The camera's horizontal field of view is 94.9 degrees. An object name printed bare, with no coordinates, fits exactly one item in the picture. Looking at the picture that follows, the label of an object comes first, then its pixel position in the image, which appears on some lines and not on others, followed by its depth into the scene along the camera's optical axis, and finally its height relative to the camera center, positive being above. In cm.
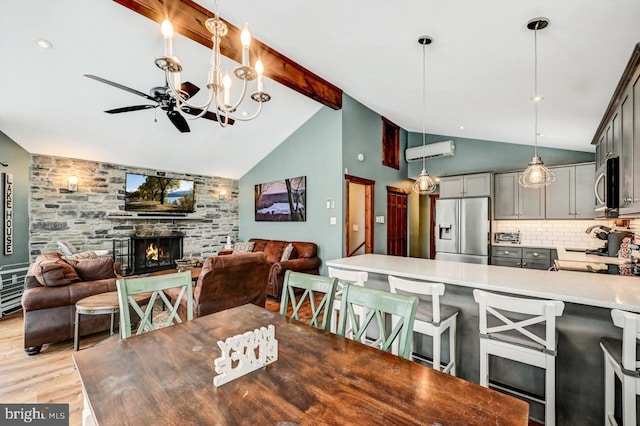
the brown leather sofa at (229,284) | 298 -75
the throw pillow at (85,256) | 382 -54
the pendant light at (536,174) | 248 +36
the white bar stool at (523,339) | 161 -74
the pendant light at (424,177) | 267 +43
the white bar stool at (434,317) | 197 -71
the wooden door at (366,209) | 507 +13
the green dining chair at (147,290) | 170 -47
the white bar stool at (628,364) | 132 -69
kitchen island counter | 175 -70
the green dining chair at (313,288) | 184 -48
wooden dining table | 92 -63
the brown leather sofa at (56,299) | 286 -83
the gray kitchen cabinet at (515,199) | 493 +29
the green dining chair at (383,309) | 142 -49
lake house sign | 430 +5
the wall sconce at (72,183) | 514 +57
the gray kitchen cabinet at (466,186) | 534 +57
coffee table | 262 -82
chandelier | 157 +86
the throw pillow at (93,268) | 324 -59
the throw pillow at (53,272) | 291 -58
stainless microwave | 244 +27
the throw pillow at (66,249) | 453 -52
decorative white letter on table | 110 -56
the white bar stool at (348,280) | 234 -52
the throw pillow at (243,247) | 627 -68
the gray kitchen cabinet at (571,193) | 447 +36
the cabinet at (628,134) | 200 +64
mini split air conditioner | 594 +138
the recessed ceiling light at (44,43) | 301 +179
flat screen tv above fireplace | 579 +44
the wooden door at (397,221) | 619 -12
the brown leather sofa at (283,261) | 472 -77
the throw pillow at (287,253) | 518 -66
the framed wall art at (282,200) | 567 +32
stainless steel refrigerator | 516 -25
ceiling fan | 310 +130
